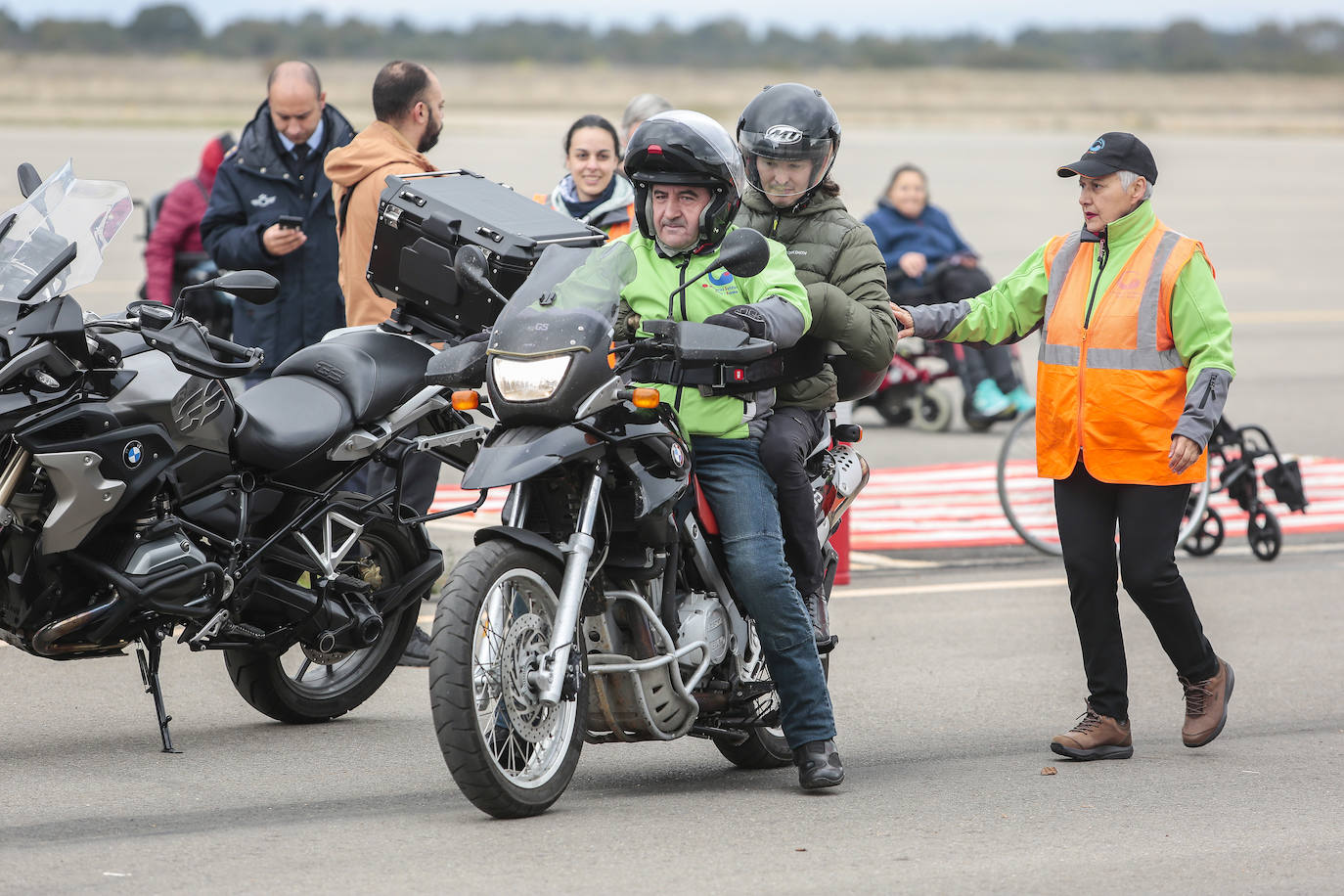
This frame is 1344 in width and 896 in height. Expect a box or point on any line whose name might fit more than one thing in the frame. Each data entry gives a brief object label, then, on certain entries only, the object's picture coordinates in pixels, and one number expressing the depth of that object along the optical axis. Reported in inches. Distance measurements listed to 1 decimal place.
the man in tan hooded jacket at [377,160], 647.8
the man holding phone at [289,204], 689.0
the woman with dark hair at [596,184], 705.0
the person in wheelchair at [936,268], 1135.6
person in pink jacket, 964.0
